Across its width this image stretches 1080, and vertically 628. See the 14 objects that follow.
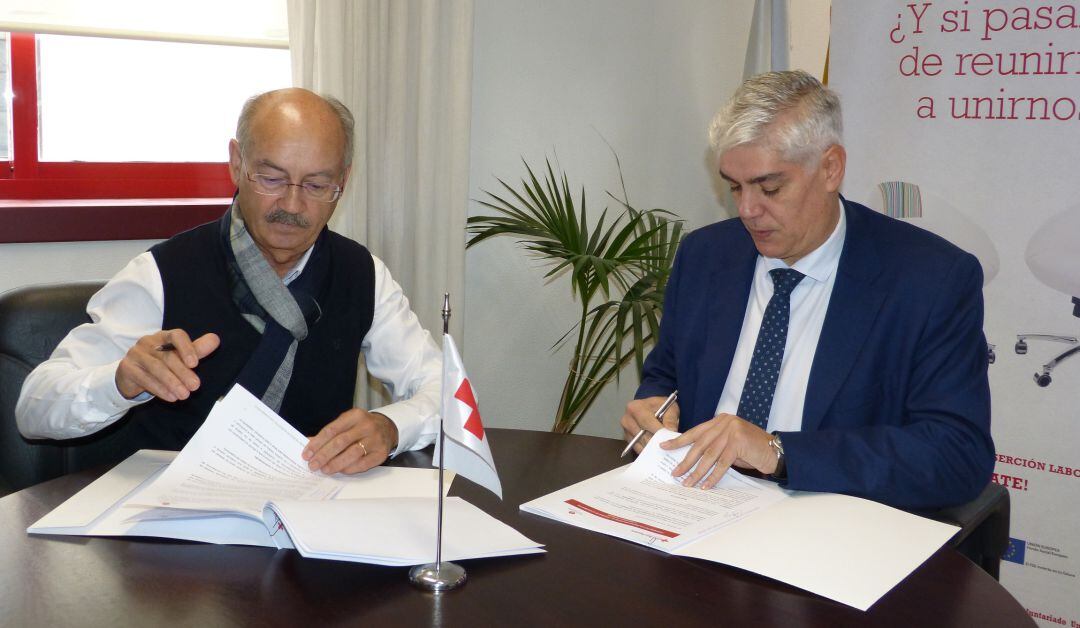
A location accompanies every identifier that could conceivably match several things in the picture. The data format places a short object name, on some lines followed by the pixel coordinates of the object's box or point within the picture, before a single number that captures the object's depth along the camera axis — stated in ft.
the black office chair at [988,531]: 6.08
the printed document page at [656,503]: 5.19
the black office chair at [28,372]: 6.82
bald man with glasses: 6.76
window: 9.85
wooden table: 4.24
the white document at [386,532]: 4.64
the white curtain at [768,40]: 12.62
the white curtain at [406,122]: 10.08
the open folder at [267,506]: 4.80
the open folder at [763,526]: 4.70
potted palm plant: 10.84
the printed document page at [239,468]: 5.14
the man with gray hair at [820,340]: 5.94
